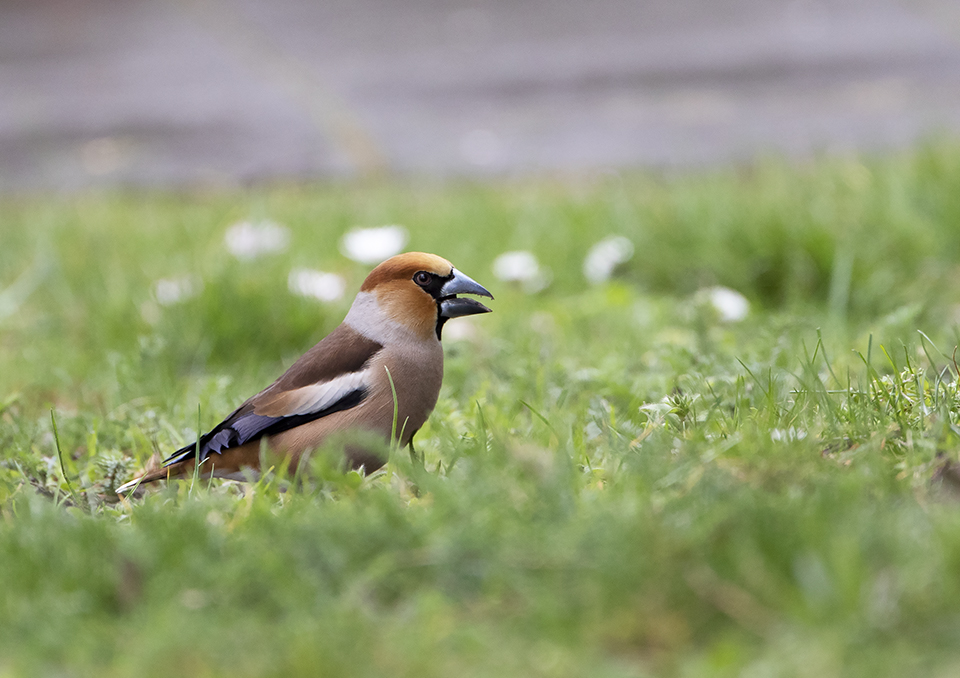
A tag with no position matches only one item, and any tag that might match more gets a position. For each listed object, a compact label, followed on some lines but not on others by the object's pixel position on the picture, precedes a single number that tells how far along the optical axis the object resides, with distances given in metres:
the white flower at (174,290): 9.55
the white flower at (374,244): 9.89
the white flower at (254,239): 10.77
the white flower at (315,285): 9.77
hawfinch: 5.84
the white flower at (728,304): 8.73
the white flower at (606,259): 10.80
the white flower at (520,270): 10.25
